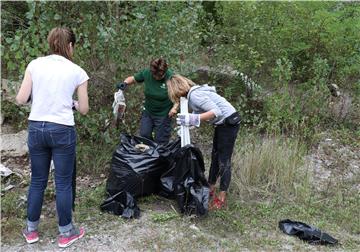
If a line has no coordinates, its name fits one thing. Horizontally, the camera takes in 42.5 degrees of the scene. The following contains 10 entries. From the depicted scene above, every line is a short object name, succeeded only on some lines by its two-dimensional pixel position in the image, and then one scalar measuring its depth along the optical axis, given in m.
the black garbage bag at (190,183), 4.10
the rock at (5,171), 4.74
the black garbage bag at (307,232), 3.95
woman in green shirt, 4.71
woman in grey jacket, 4.08
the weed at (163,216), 4.07
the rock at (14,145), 5.37
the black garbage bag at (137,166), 4.24
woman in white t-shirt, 3.29
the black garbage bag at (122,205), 4.12
